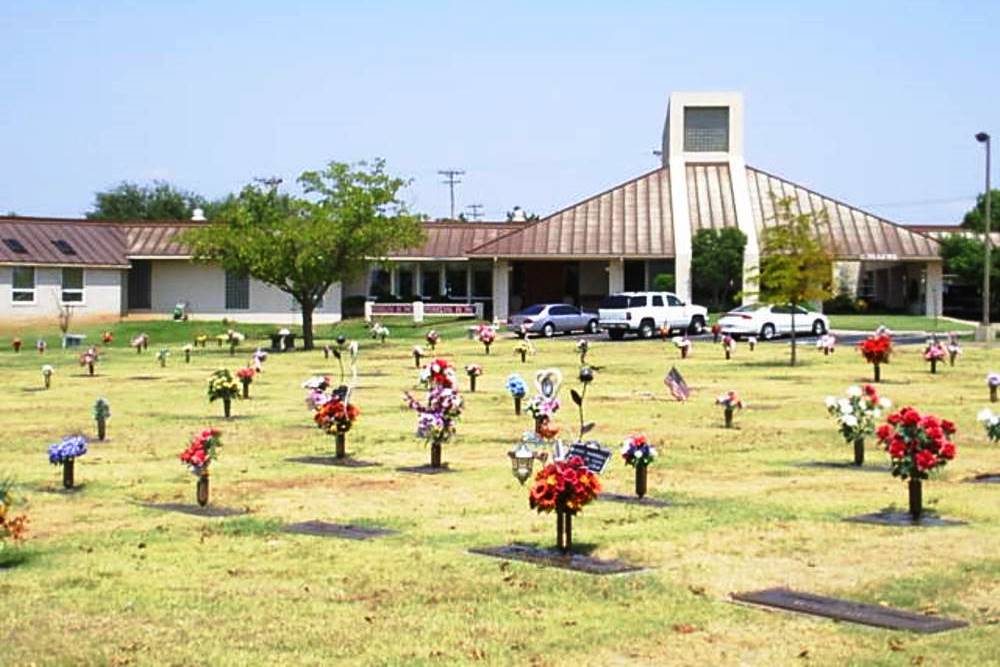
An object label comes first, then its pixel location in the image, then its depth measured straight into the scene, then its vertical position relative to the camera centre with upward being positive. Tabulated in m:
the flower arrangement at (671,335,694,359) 39.28 -1.06
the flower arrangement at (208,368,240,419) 24.58 -1.31
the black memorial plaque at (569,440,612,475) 13.25 -1.28
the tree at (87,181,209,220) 122.62 +7.96
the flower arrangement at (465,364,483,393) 29.23 -1.28
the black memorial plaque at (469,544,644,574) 11.62 -1.94
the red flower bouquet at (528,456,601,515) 11.91 -1.41
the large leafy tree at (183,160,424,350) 49.00 +2.20
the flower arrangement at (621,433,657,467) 15.07 -1.43
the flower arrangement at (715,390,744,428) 22.42 -1.44
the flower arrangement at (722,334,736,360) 39.72 -1.06
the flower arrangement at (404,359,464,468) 17.94 -1.28
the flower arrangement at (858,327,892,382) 30.30 -0.91
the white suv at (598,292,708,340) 51.91 -0.35
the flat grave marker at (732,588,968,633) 9.69 -1.97
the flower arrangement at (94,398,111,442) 21.42 -1.49
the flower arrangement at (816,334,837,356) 38.69 -1.02
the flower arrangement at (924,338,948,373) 32.84 -1.06
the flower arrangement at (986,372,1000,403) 25.83 -1.33
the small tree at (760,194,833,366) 39.22 +0.87
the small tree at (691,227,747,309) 62.62 +1.82
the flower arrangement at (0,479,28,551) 11.72 -1.64
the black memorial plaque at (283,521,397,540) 13.34 -1.94
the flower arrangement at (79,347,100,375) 36.62 -1.25
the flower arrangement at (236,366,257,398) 26.27 -1.20
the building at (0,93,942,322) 63.84 +2.04
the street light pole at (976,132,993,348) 45.86 +0.47
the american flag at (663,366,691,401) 25.95 -1.38
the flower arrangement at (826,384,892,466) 18.00 -1.29
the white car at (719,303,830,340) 49.69 -0.60
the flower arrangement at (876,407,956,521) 13.80 -1.28
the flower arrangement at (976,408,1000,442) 16.66 -1.29
